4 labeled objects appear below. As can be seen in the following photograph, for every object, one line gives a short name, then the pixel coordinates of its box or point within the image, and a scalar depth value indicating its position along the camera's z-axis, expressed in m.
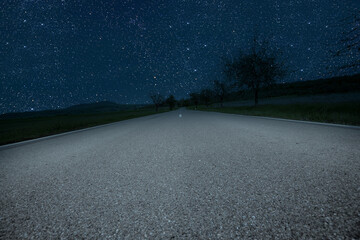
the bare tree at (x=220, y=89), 41.38
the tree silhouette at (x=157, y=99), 64.31
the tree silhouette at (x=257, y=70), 22.05
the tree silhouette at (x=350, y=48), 7.47
